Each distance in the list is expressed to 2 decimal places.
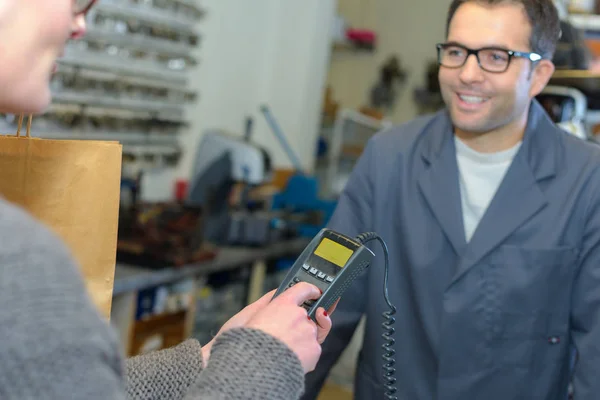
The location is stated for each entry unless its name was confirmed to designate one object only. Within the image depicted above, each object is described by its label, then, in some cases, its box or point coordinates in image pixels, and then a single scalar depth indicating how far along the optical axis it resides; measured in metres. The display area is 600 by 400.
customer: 0.65
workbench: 2.99
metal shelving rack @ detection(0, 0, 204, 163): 3.36
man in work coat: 1.69
